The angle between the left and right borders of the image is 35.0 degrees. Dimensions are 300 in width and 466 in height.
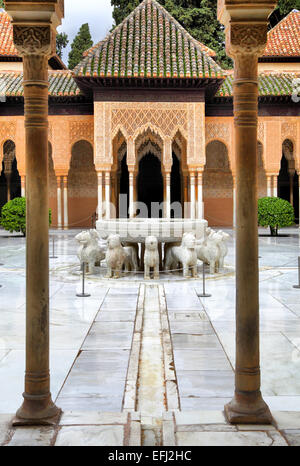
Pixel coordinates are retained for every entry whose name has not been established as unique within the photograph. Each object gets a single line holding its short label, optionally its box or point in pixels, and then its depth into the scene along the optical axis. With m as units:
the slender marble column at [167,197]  19.40
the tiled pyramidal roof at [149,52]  18.50
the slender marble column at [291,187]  24.34
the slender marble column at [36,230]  3.10
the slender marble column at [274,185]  21.07
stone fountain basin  9.14
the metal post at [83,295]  7.29
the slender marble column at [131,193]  19.25
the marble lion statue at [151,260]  8.77
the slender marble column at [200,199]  19.87
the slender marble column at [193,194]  19.81
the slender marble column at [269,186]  21.30
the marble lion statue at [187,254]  8.75
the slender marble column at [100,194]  19.54
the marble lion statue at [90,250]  9.35
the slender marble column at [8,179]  25.25
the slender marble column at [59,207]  21.61
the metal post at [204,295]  7.22
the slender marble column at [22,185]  20.31
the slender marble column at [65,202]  21.50
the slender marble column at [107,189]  19.52
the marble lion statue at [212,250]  9.43
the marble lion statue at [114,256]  8.77
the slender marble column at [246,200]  3.10
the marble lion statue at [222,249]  9.44
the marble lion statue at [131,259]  9.63
